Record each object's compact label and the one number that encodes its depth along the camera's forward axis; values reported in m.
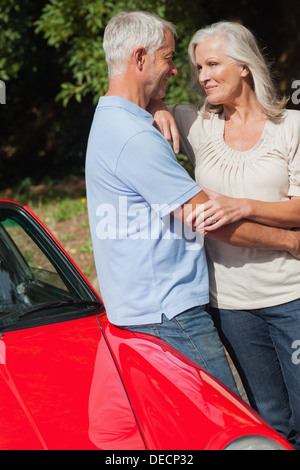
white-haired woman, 4.79
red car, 3.70
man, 4.11
